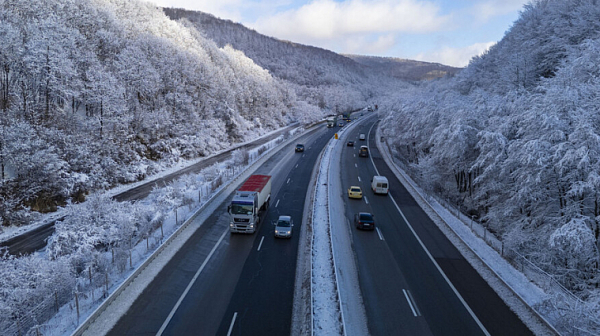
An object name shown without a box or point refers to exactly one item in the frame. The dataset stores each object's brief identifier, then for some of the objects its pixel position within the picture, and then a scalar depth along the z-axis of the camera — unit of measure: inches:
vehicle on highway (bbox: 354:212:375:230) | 917.4
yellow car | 1235.9
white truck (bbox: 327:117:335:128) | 3801.7
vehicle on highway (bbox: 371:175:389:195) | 1294.3
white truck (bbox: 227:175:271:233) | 864.3
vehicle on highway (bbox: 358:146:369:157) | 2113.7
